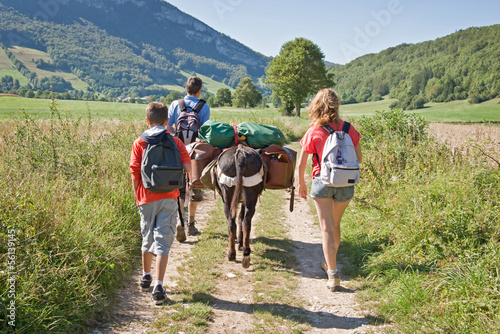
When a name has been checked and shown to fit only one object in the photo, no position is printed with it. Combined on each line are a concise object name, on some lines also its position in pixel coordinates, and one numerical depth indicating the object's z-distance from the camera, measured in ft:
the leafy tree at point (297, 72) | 158.30
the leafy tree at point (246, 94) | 251.19
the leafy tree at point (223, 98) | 284.82
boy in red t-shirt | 11.69
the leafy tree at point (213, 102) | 281.31
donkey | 14.40
